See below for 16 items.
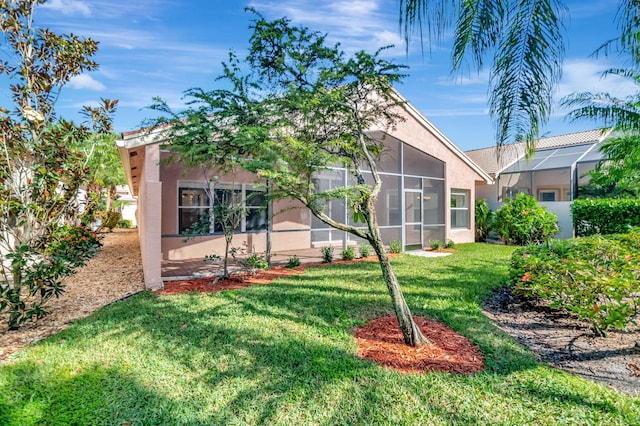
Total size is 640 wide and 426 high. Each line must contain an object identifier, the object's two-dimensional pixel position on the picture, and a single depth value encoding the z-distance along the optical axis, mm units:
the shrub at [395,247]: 12633
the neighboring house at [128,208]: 31348
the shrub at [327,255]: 10898
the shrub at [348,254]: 11320
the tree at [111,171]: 24438
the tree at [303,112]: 4289
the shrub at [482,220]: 16891
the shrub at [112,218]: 20684
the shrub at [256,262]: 9234
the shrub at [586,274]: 4277
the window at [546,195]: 22047
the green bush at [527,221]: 14258
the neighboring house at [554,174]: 16547
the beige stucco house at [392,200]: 10922
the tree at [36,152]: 4977
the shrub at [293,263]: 9875
